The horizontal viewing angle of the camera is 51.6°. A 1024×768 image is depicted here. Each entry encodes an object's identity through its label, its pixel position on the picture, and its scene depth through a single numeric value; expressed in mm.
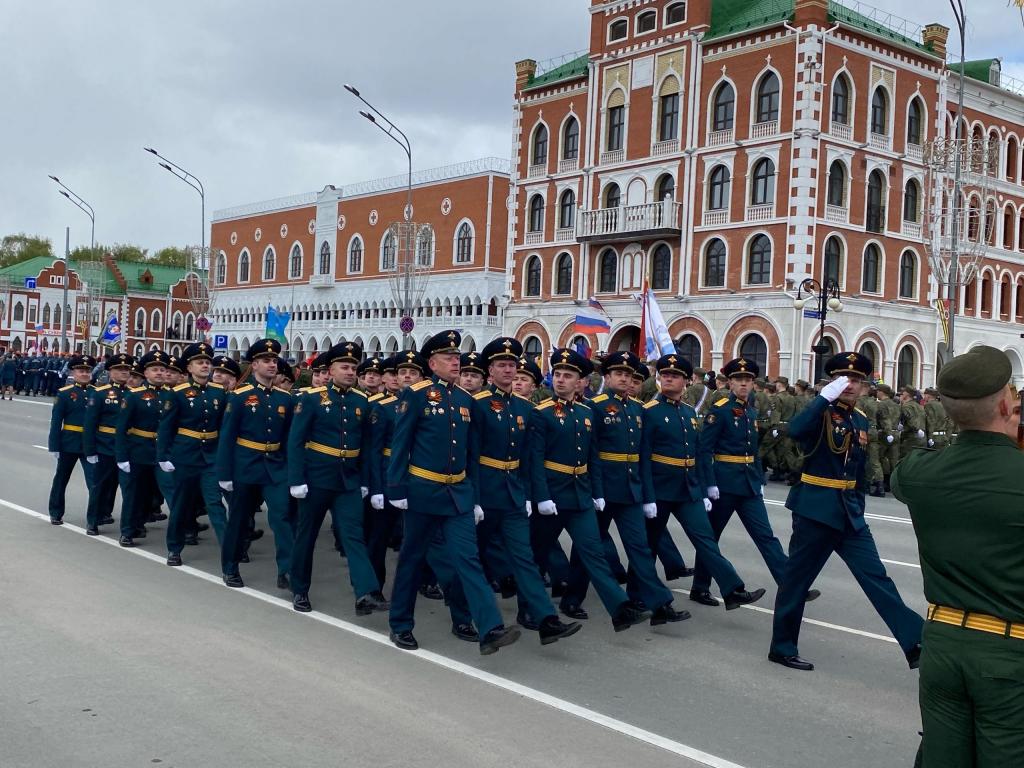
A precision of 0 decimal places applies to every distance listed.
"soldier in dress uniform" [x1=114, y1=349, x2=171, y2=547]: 10680
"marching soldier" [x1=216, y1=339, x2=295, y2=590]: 8922
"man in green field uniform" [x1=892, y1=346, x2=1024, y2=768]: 3250
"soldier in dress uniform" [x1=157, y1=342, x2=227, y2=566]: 9898
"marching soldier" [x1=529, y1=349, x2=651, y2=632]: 7621
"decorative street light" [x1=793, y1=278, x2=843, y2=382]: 25906
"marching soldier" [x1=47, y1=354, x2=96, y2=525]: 11969
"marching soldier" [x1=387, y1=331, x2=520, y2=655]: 7117
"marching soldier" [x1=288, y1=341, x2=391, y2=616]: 8109
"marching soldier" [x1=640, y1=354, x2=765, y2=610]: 8281
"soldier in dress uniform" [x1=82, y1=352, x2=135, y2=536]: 11234
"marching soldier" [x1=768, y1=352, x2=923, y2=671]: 6707
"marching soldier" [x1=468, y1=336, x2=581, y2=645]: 7352
